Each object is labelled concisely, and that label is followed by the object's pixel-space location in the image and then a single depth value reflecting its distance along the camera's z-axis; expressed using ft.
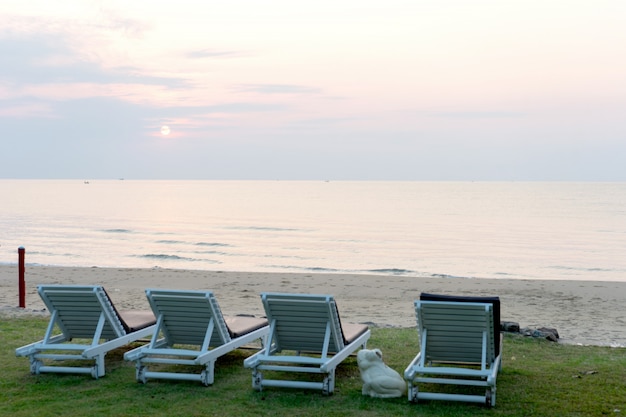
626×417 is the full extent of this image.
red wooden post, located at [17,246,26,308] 42.04
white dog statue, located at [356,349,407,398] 21.76
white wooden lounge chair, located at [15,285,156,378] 24.12
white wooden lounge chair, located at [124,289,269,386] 23.12
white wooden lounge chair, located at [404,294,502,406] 21.09
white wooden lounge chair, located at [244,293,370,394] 22.22
